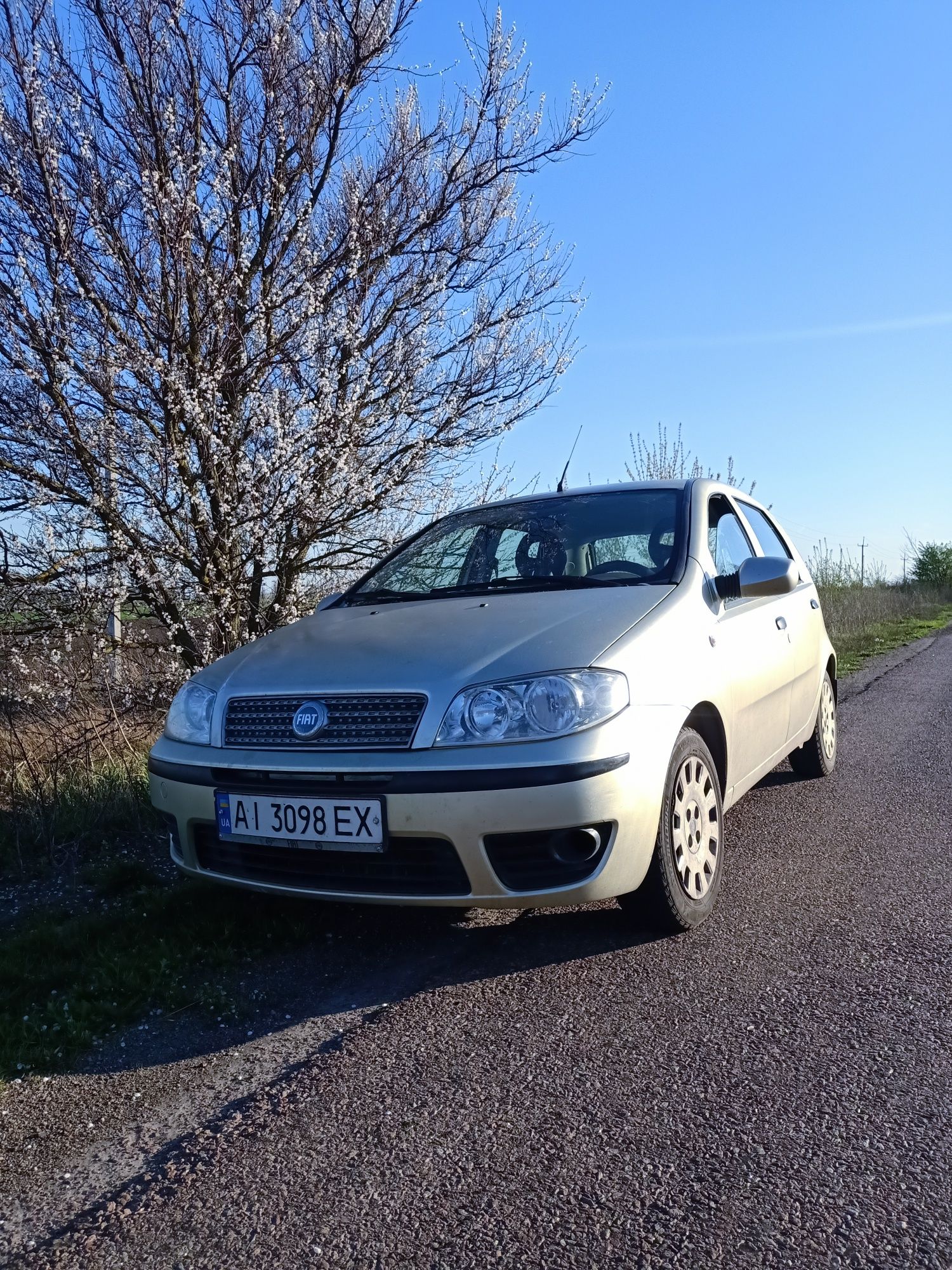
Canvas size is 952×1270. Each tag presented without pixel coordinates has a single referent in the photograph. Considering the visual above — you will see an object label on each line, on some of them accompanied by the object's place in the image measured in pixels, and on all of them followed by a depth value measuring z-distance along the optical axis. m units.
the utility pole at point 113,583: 5.64
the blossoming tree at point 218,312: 5.54
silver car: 2.81
